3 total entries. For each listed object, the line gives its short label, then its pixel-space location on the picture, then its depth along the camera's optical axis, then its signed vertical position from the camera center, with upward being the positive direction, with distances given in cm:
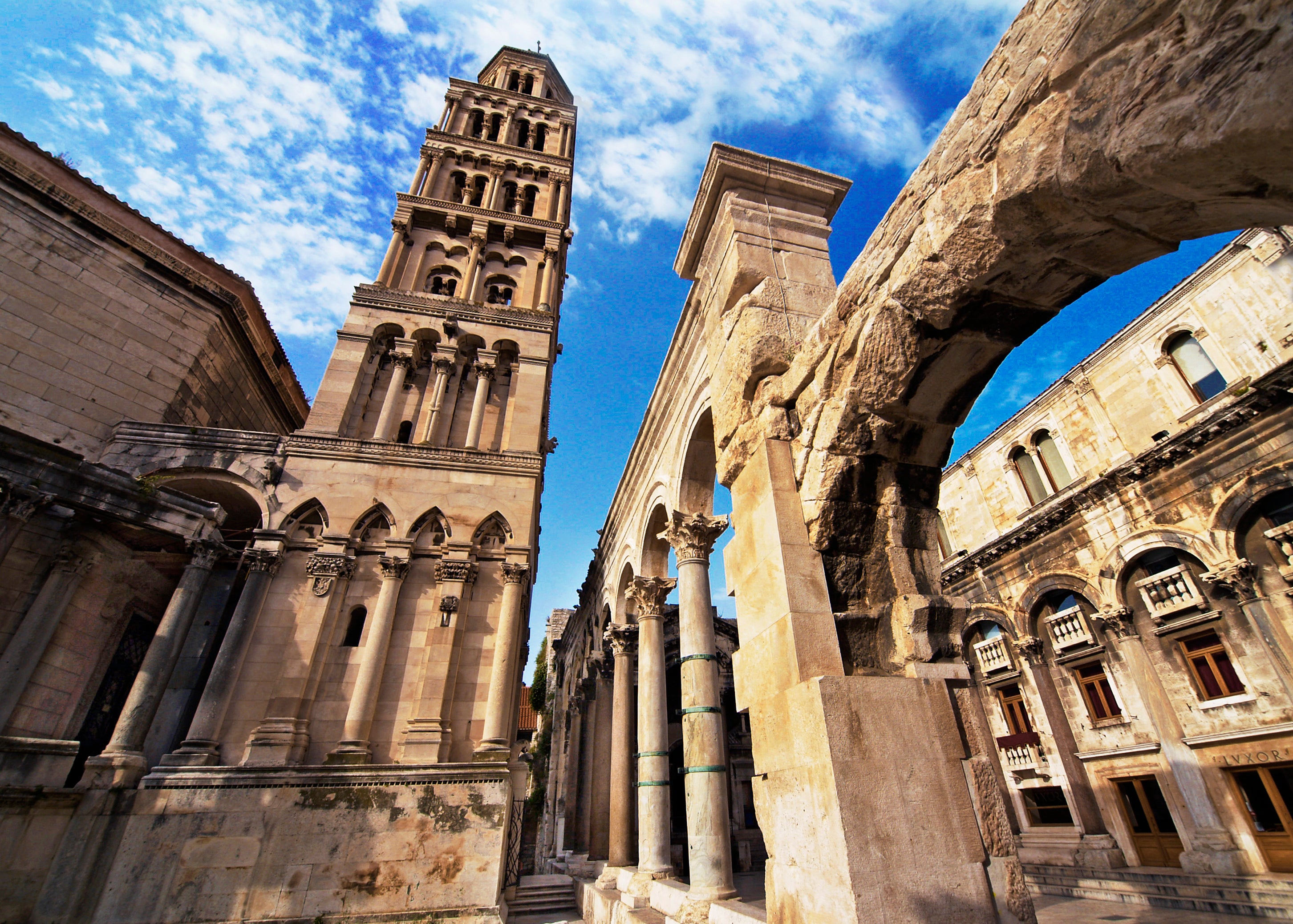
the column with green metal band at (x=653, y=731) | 830 +95
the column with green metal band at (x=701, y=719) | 652 +86
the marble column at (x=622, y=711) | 1112 +160
